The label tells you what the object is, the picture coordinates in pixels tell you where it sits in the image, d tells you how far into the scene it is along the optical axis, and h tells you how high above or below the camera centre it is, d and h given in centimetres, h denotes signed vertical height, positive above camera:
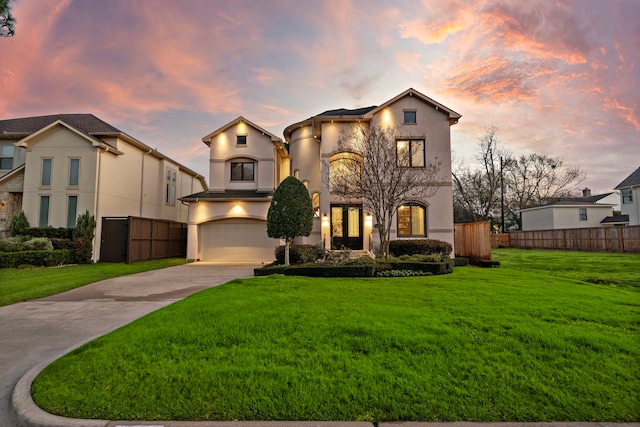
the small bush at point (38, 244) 1477 -35
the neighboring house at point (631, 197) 2986 +384
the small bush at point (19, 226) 1625 +53
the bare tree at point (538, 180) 4166 +744
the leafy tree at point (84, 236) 1591 +3
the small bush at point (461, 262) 1500 -118
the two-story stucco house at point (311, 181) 1673 +333
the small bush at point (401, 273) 1098 -126
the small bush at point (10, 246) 1455 -43
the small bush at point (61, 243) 1581 -32
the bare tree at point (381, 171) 1373 +317
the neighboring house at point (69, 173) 1692 +352
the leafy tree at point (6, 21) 660 +467
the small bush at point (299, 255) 1384 -79
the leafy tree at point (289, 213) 1359 +100
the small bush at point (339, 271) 1083 -116
